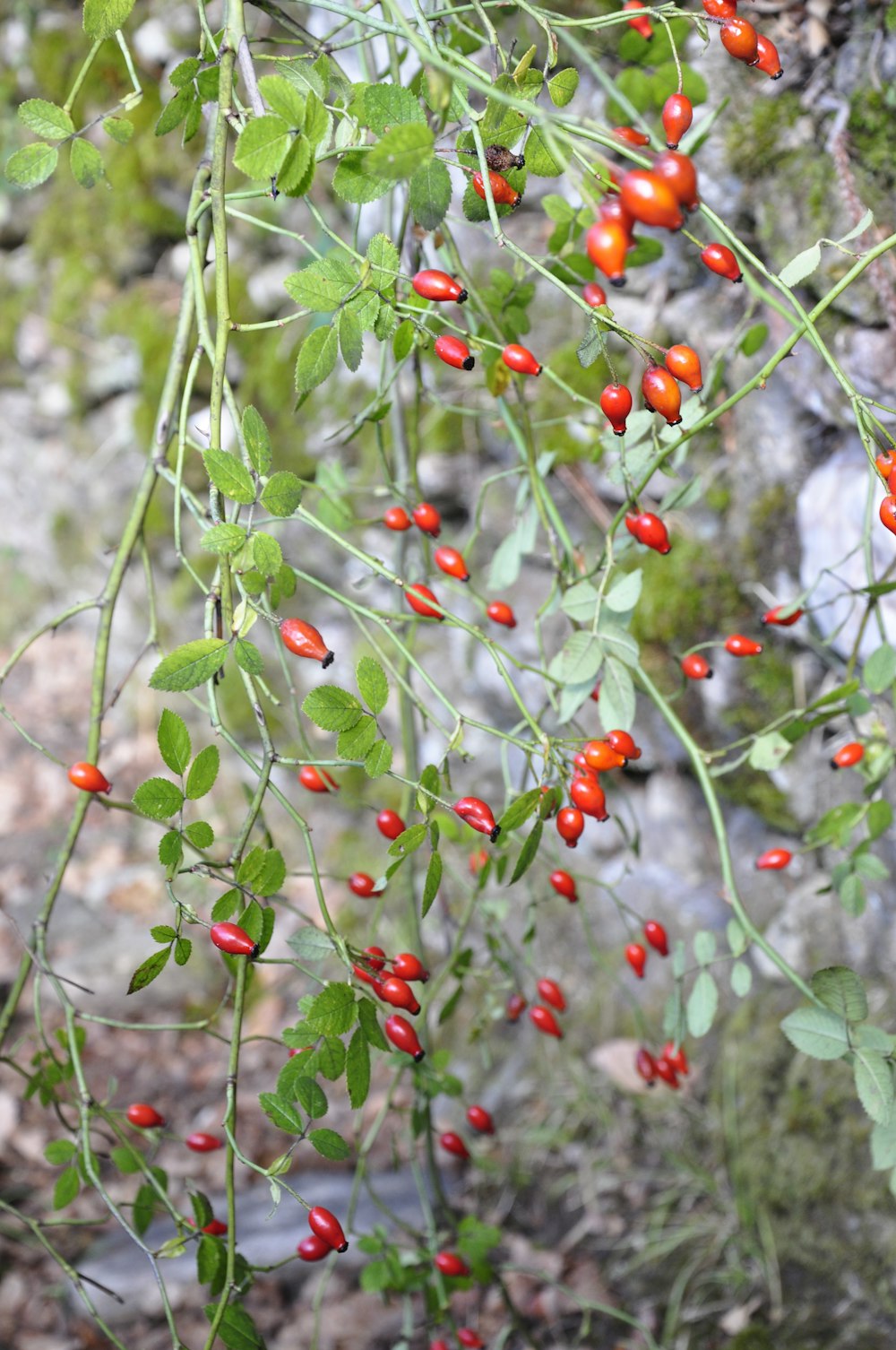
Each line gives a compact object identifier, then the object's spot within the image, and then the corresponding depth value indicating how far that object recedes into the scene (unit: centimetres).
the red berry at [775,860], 112
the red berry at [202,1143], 101
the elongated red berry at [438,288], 64
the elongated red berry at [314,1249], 80
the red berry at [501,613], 104
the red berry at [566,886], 95
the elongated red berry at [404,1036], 79
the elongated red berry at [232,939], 64
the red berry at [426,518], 92
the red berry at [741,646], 98
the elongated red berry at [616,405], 67
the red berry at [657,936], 105
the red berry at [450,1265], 107
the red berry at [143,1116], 90
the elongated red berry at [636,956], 112
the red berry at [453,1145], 110
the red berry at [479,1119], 110
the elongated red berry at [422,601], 84
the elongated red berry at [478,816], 70
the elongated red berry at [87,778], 79
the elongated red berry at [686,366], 60
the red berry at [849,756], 105
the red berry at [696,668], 103
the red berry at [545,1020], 112
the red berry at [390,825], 82
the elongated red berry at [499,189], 65
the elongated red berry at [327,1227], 74
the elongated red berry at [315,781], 95
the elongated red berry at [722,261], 65
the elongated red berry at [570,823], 74
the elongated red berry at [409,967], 75
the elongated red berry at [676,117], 64
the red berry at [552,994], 112
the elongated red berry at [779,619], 96
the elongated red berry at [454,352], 67
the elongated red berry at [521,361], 71
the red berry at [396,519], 104
